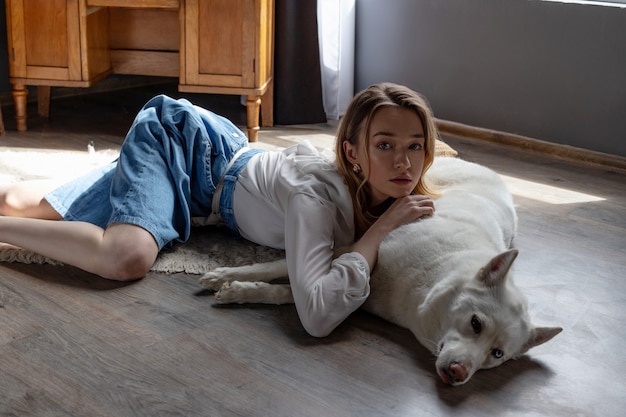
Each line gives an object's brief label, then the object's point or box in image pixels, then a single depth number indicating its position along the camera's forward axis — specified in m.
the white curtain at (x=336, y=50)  3.50
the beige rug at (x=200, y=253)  1.94
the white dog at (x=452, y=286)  1.47
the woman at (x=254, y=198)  1.69
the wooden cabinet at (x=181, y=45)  3.06
